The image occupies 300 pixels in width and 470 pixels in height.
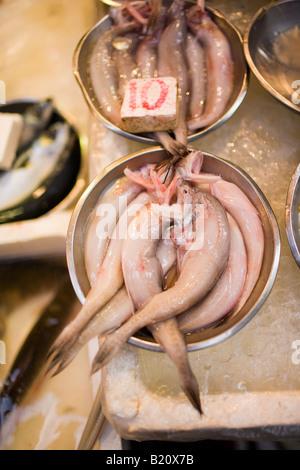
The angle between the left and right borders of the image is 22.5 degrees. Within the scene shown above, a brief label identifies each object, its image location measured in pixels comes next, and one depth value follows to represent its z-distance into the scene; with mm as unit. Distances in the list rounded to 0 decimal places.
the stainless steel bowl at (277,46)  981
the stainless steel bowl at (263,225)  824
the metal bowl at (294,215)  861
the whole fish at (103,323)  808
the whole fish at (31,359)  972
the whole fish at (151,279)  792
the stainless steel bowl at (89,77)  931
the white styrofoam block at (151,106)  909
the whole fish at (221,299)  845
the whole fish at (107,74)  970
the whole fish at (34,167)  1048
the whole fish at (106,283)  813
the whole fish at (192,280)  810
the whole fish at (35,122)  1078
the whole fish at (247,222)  859
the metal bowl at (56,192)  1029
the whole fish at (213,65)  947
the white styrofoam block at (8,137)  1048
